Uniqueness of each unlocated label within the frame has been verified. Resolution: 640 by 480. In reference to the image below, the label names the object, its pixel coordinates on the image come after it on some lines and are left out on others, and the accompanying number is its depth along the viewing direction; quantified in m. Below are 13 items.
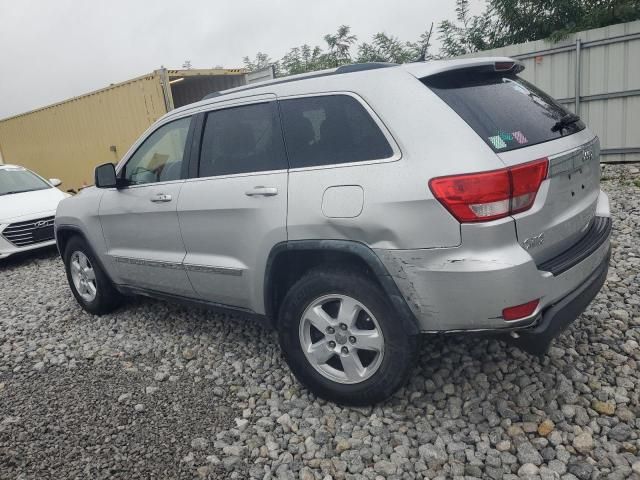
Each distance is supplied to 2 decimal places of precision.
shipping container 9.90
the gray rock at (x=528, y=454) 2.41
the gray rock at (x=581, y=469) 2.28
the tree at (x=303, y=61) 15.58
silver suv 2.32
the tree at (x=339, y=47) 14.71
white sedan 7.43
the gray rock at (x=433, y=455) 2.48
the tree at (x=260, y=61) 17.78
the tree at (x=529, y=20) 9.13
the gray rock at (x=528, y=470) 2.33
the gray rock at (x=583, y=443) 2.44
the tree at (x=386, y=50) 13.98
